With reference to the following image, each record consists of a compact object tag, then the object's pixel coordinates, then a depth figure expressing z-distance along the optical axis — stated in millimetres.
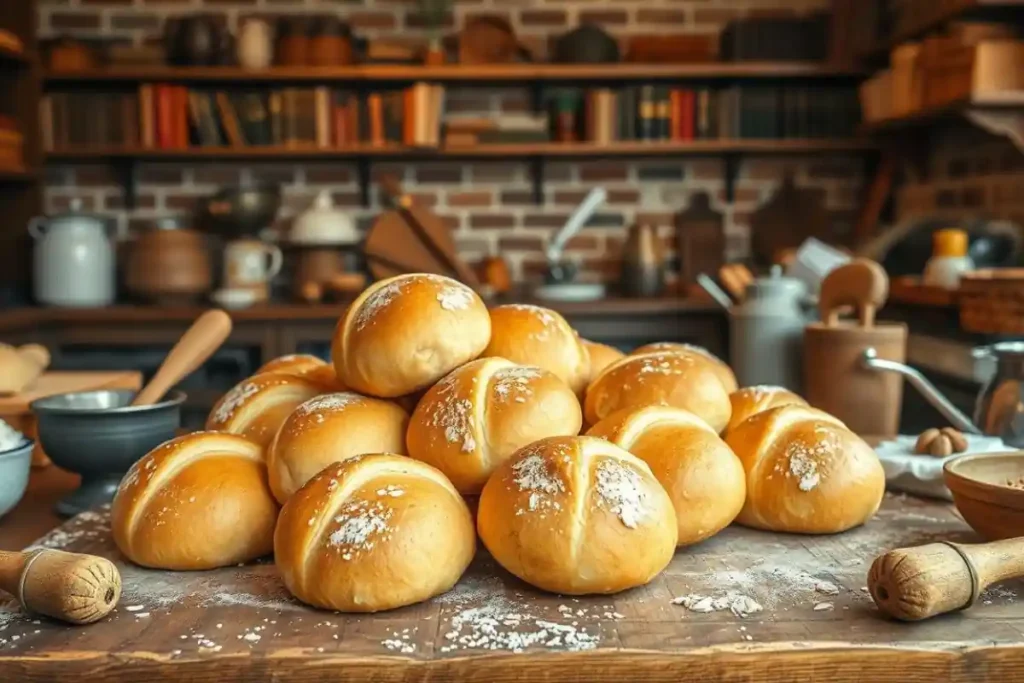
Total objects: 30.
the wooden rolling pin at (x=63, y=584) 733
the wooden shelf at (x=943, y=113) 2596
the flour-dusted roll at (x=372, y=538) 762
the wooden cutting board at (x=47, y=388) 1290
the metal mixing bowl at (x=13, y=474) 984
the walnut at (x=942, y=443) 1143
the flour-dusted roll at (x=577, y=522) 781
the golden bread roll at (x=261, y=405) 1022
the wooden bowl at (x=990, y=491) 849
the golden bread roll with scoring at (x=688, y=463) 882
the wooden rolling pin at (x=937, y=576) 721
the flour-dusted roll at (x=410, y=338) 948
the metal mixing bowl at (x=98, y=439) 1066
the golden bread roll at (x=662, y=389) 987
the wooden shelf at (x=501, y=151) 3777
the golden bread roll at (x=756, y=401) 1050
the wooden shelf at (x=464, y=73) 3721
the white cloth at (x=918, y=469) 1108
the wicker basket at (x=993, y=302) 1886
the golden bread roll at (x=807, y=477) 940
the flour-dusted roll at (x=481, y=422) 886
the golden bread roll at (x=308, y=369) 1083
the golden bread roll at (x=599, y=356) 1106
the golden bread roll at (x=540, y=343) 1034
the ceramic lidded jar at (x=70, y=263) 3633
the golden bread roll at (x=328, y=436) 891
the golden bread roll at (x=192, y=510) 861
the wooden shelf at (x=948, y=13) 2654
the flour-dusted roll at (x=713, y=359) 1102
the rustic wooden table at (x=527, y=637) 682
